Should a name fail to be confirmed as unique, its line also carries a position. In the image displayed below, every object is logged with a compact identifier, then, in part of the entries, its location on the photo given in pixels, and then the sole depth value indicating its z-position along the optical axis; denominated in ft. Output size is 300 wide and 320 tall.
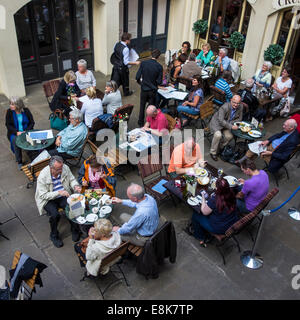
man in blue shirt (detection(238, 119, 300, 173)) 21.85
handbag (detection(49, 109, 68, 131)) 24.75
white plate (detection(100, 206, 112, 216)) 16.47
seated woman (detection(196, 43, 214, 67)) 34.60
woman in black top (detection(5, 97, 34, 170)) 22.17
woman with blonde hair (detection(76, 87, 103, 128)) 23.48
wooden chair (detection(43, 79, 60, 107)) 28.73
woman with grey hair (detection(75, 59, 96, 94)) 27.95
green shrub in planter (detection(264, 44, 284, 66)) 33.99
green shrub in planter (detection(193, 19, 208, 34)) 40.73
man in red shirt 22.84
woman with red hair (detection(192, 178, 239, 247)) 15.64
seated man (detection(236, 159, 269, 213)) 17.35
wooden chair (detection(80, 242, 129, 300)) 13.91
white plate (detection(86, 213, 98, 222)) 16.03
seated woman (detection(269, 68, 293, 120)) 30.10
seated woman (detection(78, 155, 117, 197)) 18.10
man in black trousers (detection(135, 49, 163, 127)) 26.91
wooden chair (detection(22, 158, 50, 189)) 19.74
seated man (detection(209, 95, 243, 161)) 24.49
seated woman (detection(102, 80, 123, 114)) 24.58
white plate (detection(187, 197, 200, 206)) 17.34
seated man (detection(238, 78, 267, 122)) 27.37
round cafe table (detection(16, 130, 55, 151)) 21.01
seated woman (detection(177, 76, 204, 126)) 27.09
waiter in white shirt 31.07
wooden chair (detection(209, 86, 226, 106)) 28.34
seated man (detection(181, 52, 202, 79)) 31.19
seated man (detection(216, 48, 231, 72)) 33.30
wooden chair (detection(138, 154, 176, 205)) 19.54
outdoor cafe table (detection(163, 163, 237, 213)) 18.04
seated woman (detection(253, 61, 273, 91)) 30.19
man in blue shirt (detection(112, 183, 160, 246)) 15.34
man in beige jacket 17.08
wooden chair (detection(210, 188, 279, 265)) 16.35
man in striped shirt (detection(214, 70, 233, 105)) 28.32
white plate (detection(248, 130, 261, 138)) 23.89
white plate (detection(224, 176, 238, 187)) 18.87
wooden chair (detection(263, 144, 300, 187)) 22.40
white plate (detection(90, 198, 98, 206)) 16.92
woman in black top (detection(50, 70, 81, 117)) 25.84
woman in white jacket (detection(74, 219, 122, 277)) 13.88
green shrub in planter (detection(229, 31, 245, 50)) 37.86
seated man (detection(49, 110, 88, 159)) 21.13
